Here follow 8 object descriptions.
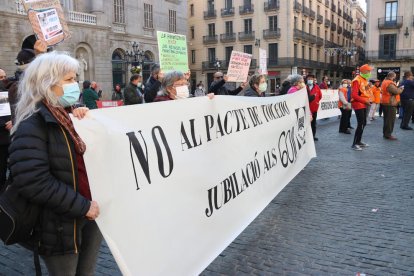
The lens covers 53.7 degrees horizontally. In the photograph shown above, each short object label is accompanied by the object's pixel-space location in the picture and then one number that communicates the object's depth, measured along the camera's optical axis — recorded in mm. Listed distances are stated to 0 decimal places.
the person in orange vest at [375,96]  14828
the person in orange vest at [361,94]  8453
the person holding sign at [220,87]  6825
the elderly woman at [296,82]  7874
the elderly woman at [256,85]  6266
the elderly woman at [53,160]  1975
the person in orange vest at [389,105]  10414
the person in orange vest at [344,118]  11391
